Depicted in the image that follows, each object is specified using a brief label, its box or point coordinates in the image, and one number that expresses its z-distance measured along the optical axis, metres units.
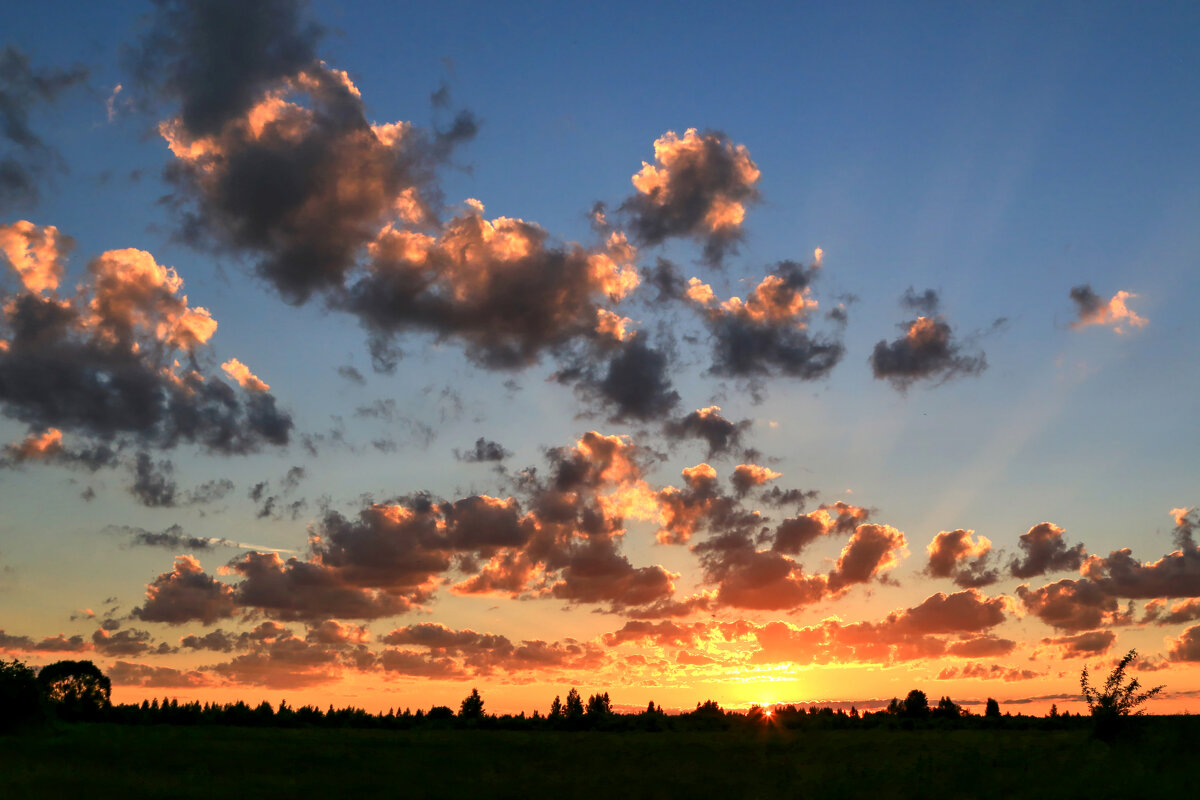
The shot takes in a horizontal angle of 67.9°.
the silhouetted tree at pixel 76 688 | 92.38
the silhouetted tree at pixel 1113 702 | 58.81
